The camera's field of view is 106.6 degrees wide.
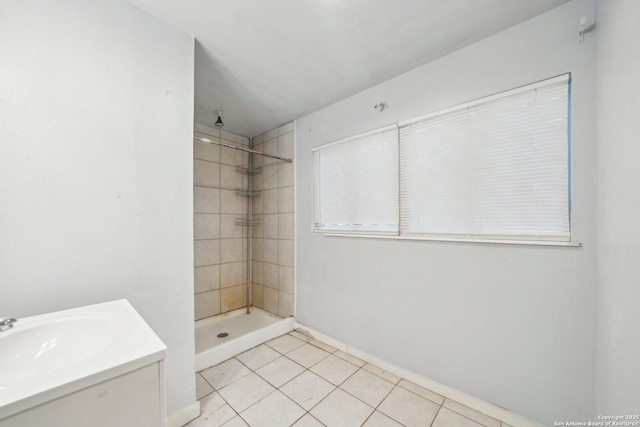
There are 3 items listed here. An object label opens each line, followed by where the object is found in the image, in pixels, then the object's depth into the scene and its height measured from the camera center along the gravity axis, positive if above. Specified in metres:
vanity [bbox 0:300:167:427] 0.53 -0.43
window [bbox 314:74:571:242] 1.27 +0.28
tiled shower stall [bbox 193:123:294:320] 2.71 -0.11
